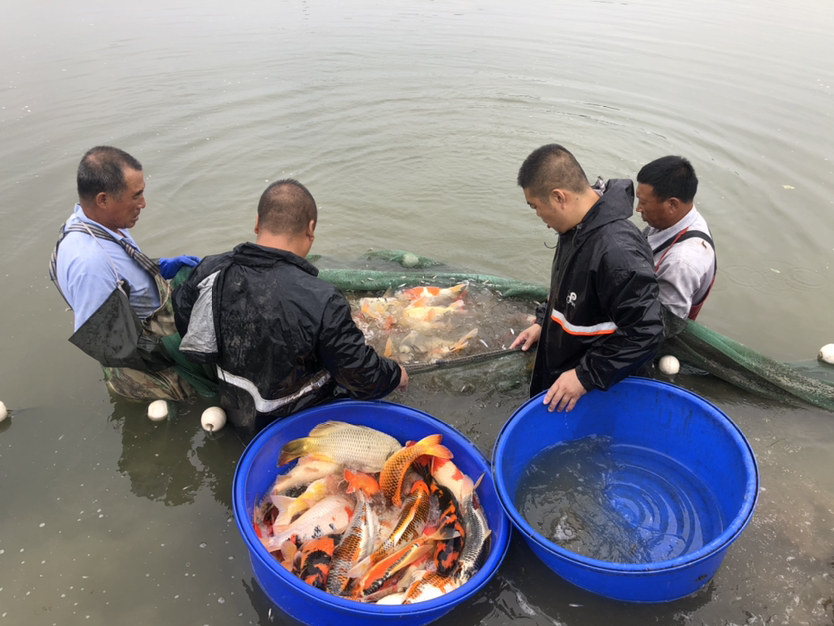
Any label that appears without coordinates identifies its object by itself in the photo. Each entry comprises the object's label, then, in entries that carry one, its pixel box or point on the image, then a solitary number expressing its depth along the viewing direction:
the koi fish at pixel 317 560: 2.79
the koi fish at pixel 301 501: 3.12
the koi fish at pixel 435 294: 5.09
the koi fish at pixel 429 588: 2.65
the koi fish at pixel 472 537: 2.79
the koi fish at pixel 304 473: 3.35
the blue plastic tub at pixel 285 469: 2.46
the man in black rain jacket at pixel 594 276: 3.02
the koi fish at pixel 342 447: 3.35
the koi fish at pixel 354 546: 2.79
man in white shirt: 3.82
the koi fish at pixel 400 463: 3.14
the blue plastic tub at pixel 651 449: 2.56
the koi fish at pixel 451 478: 3.18
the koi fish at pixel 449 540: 2.90
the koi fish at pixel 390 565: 2.77
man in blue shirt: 3.40
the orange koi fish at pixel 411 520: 2.98
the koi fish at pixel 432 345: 4.63
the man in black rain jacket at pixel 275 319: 3.00
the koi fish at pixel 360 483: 3.27
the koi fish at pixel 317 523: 3.01
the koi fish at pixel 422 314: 4.84
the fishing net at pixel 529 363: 4.15
